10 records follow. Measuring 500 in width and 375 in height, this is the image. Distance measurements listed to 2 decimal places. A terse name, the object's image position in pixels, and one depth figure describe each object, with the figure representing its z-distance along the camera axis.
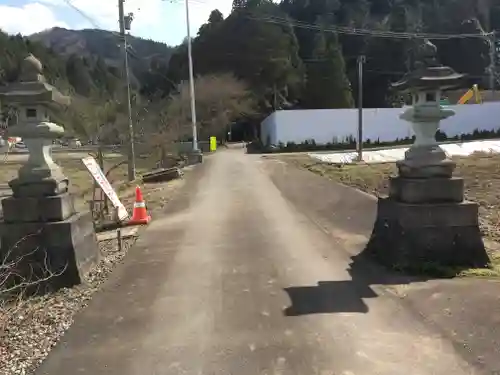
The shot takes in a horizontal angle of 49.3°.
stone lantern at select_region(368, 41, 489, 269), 7.06
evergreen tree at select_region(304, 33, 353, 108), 60.38
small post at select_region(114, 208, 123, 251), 9.40
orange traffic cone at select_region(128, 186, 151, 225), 11.92
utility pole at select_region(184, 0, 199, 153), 32.69
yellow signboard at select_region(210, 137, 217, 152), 49.28
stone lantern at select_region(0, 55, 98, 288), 6.93
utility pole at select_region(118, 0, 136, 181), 22.11
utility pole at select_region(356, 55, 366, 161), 30.16
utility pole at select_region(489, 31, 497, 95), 55.91
